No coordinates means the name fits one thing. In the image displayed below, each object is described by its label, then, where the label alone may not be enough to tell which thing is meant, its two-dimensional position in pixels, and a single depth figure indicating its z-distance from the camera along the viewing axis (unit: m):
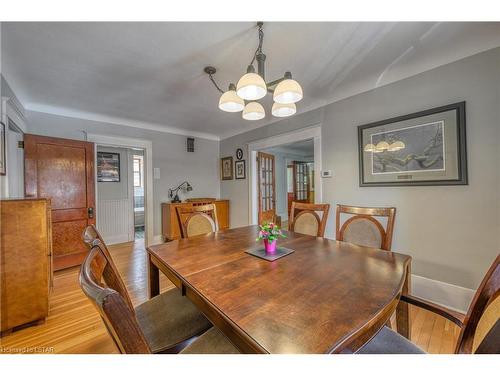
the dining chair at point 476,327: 0.58
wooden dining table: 0.62
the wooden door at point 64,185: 2.68
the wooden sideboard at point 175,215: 3.82
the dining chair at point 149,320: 0.45
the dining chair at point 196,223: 1.95
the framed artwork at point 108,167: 4.35
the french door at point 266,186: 4.23
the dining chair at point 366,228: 1.57
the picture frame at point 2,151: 1.97
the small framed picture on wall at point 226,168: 4.56
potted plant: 1.30
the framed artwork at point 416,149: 1.86
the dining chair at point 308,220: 1.95
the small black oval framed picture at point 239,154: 4.31
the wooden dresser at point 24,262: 1.59
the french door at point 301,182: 6.78
